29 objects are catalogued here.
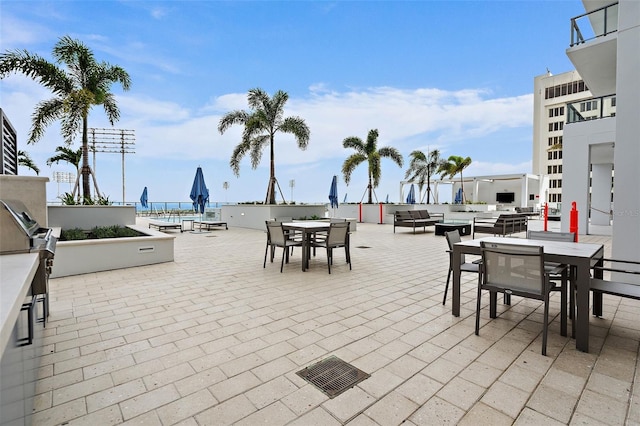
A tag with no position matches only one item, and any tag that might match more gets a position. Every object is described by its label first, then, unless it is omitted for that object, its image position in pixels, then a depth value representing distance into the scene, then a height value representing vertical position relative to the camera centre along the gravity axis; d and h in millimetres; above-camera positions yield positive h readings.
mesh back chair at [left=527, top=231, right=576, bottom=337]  2773 -557
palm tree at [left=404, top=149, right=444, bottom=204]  20594 +2726
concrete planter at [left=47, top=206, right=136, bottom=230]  7250 -268
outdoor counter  845 -305
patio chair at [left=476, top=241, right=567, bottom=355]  2428 -554
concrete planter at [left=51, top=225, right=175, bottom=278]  4840 -833
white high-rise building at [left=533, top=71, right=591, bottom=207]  37616 +11464
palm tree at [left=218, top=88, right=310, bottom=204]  12812 +3311
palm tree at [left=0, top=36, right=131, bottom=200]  7203 +3089
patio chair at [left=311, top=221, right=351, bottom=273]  5203 -563
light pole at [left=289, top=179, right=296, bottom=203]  18100 +1306
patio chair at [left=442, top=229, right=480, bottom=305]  3352 -671
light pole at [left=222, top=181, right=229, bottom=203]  19173 +1190
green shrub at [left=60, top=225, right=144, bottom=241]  5996 -581
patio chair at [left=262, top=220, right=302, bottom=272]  5385 -570
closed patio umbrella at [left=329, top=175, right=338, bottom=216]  14335 +712
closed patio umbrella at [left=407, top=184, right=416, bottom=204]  20061 +525
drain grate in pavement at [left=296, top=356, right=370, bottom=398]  1942 -1134
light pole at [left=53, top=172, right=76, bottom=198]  21294 +1966
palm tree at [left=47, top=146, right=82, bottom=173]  13680 +2168
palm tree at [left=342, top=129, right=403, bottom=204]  16172 +2641
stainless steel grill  1847 -237
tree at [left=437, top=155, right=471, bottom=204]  22750 +3057
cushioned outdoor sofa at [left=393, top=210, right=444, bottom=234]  11297 -510
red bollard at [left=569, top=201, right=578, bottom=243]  7809 -400
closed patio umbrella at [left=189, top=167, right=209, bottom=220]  11625 +568
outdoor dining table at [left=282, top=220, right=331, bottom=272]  5328 -433
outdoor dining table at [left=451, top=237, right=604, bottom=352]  2410 -469
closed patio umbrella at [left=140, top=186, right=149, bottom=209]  18141 +418
